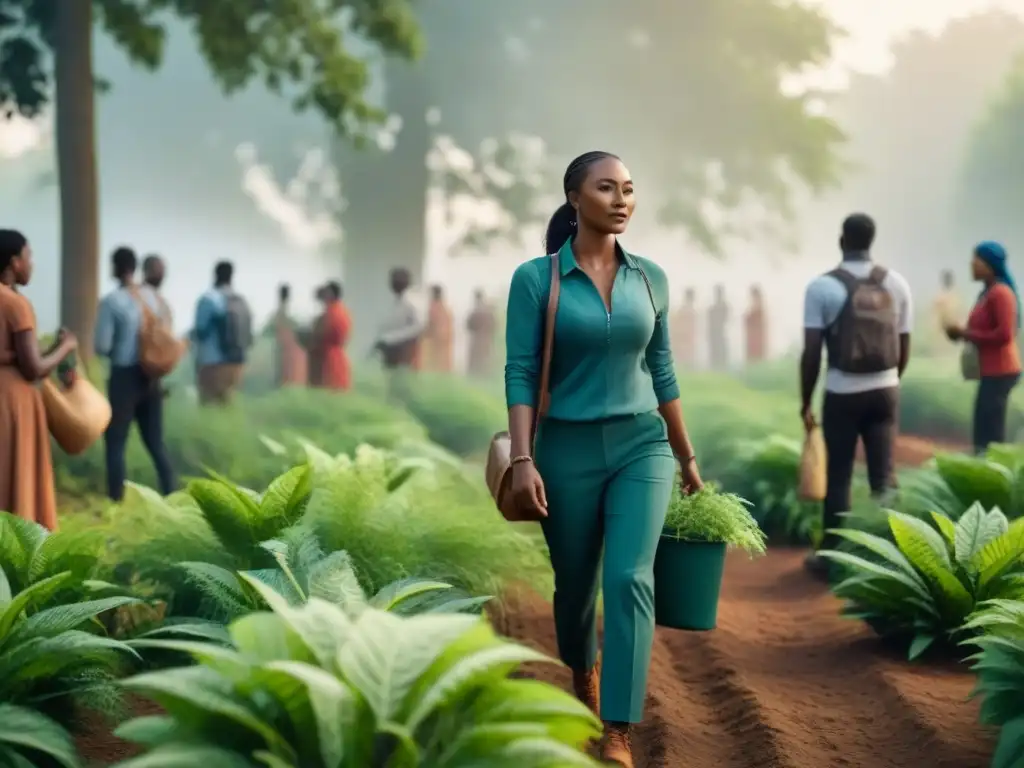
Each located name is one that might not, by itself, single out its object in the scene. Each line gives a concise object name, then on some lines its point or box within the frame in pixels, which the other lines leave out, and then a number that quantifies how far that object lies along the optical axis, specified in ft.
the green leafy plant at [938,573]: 18.65
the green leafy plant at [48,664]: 12.96
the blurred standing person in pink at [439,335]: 80.07
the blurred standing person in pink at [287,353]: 70.59
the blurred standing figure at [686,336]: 99.50
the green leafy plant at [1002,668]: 14.82
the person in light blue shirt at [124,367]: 31.19
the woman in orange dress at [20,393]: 20.94
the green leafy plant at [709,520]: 15.48
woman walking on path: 14.37
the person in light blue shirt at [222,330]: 40.60
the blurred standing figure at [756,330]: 96.94
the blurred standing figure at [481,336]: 87.71
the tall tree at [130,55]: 47.65
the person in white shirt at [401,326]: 52.39
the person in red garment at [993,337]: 30.40
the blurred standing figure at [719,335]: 103.03
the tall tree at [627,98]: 98.84
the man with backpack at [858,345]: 24.93
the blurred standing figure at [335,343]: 48.93
